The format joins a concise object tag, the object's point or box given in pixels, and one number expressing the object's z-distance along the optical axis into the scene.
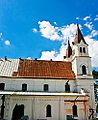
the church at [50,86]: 22.83
